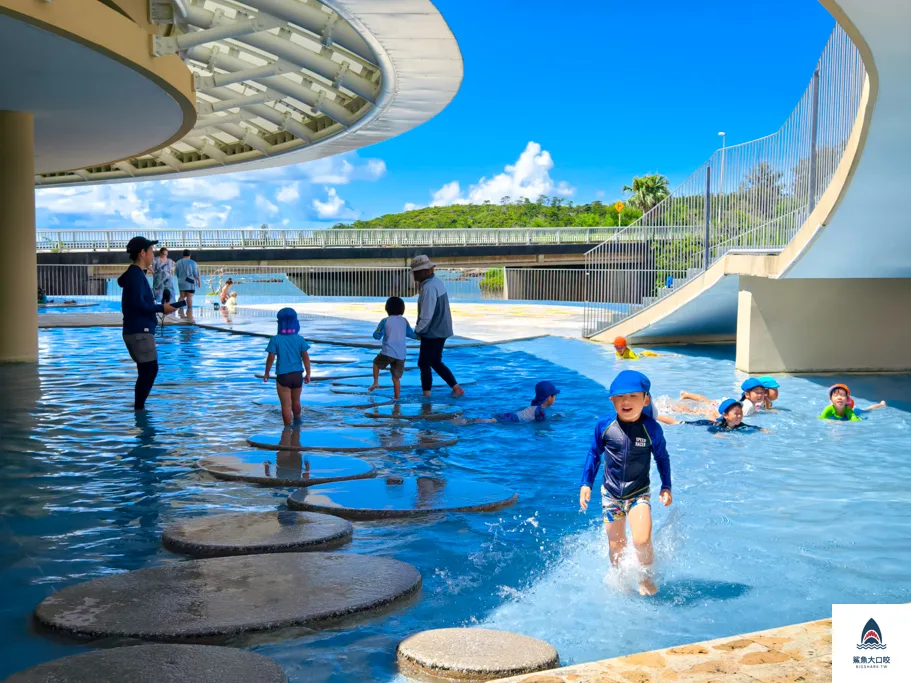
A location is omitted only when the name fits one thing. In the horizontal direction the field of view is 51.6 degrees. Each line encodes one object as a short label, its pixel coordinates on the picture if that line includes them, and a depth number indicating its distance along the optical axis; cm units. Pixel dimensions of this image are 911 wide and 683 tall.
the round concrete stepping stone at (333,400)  1276
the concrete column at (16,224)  1596
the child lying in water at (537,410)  1172
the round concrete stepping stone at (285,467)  844
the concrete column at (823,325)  1622
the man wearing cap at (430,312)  1262
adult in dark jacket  1105
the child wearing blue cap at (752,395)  1213
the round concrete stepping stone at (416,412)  1197
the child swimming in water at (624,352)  1684
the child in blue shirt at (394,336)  1256
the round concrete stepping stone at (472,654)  454
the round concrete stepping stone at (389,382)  1484
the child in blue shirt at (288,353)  1054
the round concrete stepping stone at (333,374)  1531
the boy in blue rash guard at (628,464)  590
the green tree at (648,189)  9856
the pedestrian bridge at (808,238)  1055
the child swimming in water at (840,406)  1176
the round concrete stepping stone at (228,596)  501
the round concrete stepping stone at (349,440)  989
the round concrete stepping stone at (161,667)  427
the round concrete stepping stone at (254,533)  640
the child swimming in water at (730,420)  1122
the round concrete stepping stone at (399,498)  743
